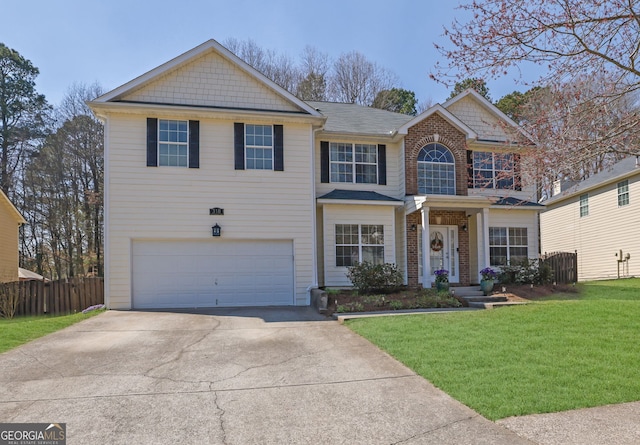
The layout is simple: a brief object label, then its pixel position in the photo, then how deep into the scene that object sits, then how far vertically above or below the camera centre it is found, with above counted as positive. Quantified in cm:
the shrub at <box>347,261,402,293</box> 1271 -101
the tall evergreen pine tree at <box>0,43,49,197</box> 2777 +890
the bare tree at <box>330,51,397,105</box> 3272 +1225
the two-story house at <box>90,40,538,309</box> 1273 +161
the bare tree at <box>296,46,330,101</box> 3103 +1157
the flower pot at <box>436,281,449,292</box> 1316 -132
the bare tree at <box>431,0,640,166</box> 569 +224
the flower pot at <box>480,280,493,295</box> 1298 -133
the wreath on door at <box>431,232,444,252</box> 1556 +1
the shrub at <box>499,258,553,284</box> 1422 -109
